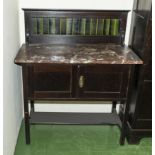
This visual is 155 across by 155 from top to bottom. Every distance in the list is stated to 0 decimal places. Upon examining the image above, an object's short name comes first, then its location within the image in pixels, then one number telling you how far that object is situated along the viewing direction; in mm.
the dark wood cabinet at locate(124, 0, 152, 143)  1896
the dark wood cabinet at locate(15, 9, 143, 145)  1882
